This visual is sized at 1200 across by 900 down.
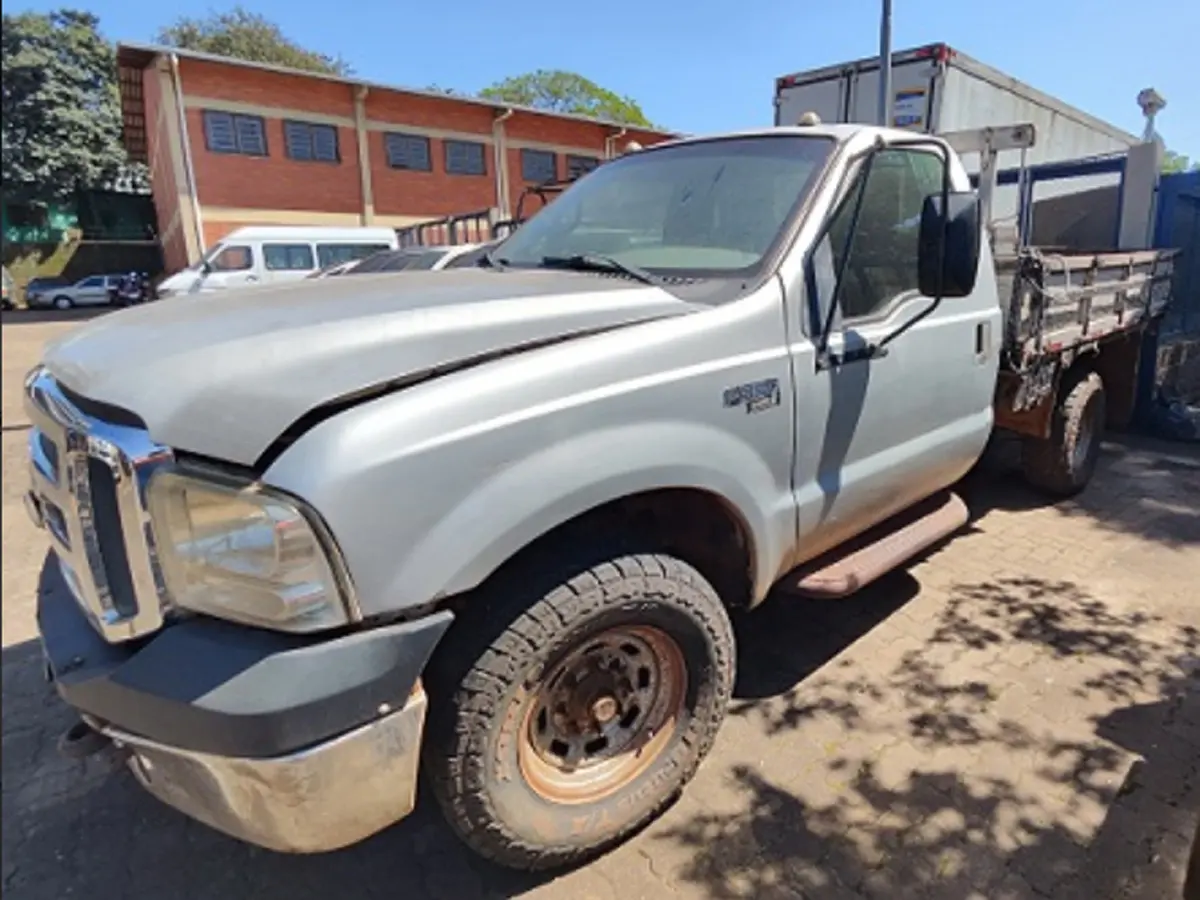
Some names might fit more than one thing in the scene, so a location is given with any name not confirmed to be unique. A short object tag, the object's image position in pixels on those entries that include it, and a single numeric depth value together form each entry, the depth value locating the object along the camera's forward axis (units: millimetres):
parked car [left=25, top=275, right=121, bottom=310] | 28578
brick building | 20422
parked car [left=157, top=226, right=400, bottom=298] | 17031
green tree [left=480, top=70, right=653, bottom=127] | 54188
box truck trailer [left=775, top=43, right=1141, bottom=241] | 7590
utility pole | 7906
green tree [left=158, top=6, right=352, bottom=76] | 36469
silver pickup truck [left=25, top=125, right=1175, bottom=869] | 1558
